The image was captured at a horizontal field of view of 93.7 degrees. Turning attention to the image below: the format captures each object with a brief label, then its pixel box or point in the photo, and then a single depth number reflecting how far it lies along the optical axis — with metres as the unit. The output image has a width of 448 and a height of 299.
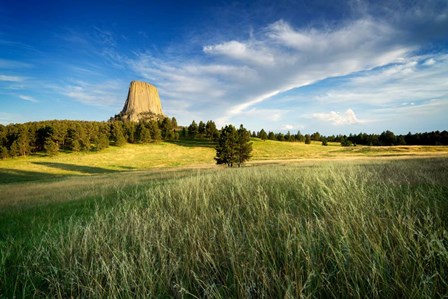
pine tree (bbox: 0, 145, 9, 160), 59.34
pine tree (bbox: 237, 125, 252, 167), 42.59
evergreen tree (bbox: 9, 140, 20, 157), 61.50
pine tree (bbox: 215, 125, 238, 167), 41.50
